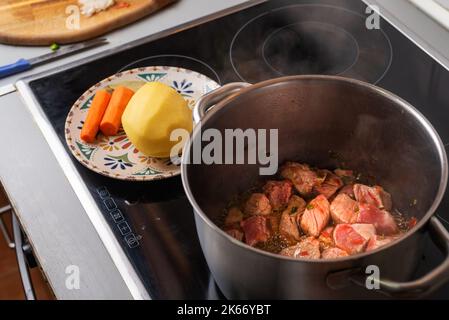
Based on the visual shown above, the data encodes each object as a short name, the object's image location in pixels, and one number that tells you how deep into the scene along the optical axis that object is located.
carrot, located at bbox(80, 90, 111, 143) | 1.00
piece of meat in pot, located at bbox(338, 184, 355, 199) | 0.90
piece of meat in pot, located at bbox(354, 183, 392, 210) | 0.88
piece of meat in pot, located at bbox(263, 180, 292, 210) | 0.91
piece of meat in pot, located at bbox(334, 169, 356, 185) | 0.94
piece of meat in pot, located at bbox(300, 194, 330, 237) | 0.85
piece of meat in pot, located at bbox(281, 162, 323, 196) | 0.92
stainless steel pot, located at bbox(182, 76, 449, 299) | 0.66
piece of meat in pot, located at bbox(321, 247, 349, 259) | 0.80
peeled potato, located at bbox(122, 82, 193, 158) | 0.95
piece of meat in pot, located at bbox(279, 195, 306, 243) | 0.85
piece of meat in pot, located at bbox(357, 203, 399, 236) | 0.84
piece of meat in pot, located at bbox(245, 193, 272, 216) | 0.90
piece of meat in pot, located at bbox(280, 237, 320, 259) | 0.81
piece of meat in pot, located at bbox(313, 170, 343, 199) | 0.91
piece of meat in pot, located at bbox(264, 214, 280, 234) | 0.87
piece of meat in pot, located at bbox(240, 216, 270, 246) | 0.85
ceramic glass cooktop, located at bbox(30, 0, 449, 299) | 0.89
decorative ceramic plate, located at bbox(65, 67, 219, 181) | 0.96
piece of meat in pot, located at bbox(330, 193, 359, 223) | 0.86
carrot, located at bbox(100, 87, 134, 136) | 1.01
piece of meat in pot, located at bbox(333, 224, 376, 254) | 0.81
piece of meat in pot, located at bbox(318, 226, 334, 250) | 0.83
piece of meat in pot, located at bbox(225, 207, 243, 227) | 0.89
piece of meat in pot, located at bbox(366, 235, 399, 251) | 0.79
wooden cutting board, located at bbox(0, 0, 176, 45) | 1.19
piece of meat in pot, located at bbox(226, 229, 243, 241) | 0.85
